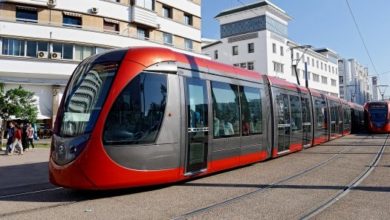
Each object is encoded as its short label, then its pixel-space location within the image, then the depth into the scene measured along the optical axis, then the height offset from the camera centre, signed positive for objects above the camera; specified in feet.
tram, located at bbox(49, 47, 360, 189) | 23.04 +0.44
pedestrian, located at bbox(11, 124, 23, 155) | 61.72 -1.64
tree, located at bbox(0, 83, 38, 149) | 69.10 +4.45
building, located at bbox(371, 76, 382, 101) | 447.42 +38.48
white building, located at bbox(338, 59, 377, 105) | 340.18 +45.66
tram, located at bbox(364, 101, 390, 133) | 103.91 +2.45
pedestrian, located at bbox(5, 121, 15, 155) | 62.95 -1.85
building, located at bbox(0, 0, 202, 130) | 97.09 +25.90
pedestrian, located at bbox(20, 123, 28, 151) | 69.00 -1.66
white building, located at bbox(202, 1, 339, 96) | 183.73 +44.39
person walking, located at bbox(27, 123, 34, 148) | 71.87 -0.79
